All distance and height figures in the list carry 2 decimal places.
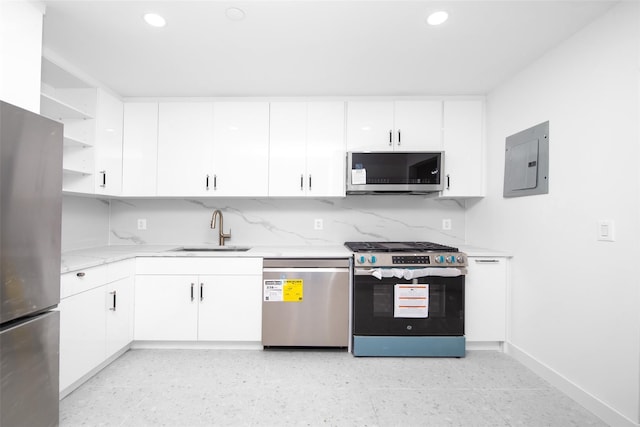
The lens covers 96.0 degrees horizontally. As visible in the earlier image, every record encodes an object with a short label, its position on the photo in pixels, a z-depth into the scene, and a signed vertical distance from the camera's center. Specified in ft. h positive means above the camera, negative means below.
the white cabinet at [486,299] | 7.72 -2.15
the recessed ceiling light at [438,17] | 5.19 +3.69
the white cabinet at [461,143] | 8.59 +2.26
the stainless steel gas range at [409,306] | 7.41 -2.30
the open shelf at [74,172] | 6.81 +0.99
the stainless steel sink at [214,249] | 8.79 -1.07
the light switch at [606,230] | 5.02 -0.17
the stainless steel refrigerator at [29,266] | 3.56 -0.72
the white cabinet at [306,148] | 8.57 +2.03
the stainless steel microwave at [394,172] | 8.21 +1.30
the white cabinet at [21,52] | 4.34 +2.51
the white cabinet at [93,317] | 5.55 -2.27
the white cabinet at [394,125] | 8.56 +2.73
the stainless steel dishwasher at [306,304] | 7.51 -2.30
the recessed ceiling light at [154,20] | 5.29 +3.63
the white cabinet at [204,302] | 7.62 -2.33
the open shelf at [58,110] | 6.45 +2.43
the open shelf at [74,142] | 6.89 +1.75
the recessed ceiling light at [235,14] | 5.14 +3.64
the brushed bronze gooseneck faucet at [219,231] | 9.13 -0.53
